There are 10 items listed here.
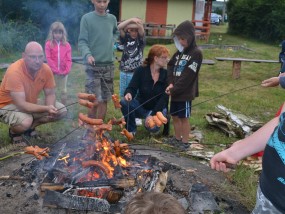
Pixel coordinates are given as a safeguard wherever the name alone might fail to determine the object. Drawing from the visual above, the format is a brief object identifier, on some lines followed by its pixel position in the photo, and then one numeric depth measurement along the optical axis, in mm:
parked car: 26637
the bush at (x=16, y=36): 7743
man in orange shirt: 3572
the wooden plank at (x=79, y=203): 2388
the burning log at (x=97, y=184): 2525
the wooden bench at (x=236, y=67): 7962
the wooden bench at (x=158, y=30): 14886
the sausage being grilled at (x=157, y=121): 3208
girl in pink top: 4838
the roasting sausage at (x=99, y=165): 2638
